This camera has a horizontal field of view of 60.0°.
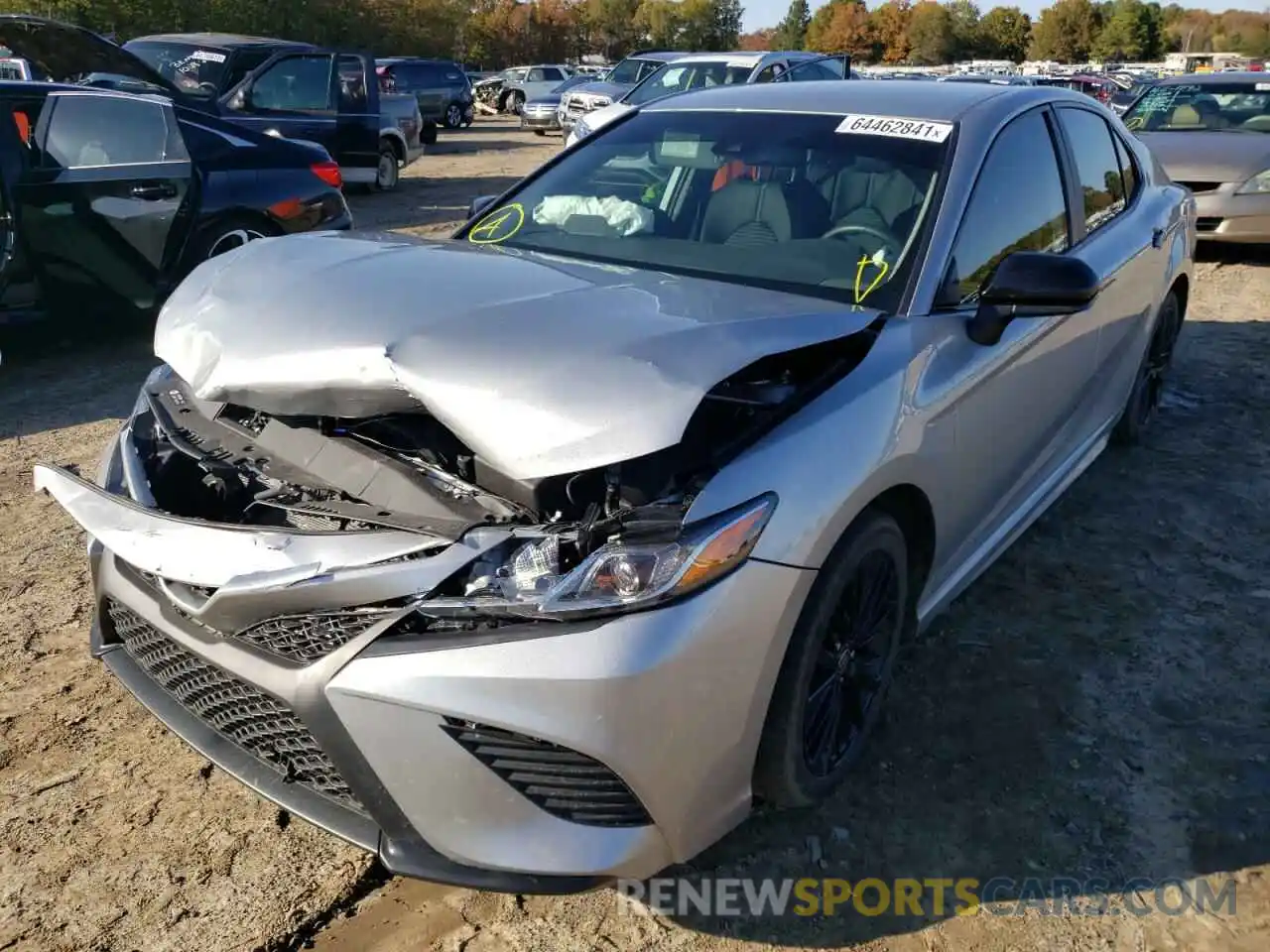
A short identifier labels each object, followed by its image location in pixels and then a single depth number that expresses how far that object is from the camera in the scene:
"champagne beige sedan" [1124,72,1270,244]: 9.26
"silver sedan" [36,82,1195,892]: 2.04
